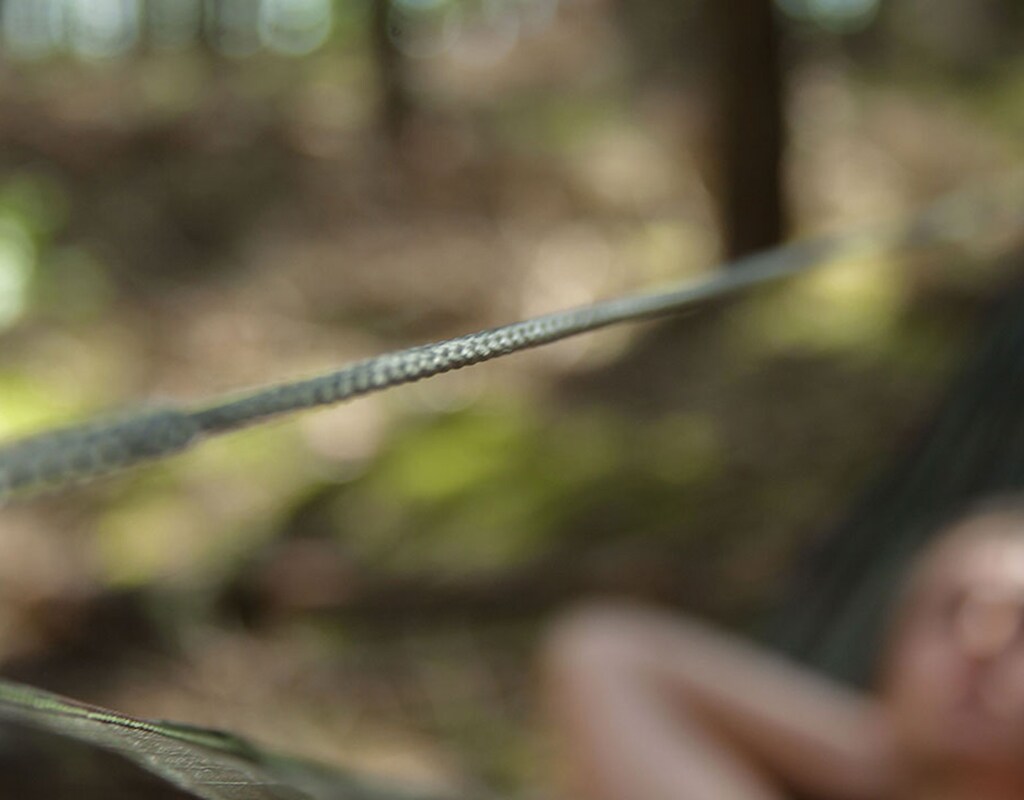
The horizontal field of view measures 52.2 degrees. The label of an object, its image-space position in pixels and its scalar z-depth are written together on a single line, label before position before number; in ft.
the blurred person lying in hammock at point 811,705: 2.44
